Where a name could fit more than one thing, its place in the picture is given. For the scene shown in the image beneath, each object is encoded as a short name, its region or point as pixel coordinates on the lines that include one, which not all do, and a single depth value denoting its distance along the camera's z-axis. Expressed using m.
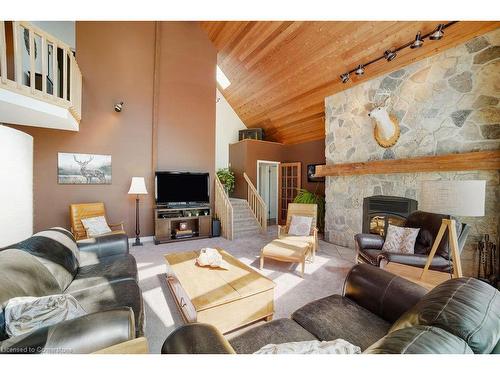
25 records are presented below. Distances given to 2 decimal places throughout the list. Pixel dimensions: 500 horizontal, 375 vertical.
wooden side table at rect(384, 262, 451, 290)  1.81
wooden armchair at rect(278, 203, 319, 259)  3.47
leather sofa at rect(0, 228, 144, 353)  0.87
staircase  5.15
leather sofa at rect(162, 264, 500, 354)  0.70
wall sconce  4.16
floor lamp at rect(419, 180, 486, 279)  1.69
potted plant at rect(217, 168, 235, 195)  6.50
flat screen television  4.49
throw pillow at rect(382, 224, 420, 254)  2.63
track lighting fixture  2.59
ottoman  2.77
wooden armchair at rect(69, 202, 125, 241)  3.63
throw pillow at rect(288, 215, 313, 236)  3.68
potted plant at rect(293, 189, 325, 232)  5.40
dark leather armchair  2.21
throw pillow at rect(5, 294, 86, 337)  0.93
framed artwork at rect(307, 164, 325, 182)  5.83
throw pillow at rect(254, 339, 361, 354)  0.84
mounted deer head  3.45
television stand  4.41
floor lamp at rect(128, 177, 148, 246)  4.10
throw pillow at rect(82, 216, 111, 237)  3.53
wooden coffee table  1.59
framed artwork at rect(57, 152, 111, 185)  3.88
